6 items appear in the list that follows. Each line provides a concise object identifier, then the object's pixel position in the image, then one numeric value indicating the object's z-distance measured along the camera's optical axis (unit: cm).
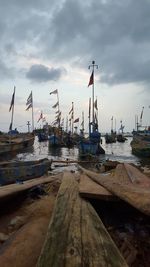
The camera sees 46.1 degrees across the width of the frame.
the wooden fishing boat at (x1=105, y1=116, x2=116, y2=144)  4756
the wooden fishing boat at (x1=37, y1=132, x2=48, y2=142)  4663
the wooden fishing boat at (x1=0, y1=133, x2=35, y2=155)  1896
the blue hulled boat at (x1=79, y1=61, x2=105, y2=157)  2022
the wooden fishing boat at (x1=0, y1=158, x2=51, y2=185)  727
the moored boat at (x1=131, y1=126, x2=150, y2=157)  2240
